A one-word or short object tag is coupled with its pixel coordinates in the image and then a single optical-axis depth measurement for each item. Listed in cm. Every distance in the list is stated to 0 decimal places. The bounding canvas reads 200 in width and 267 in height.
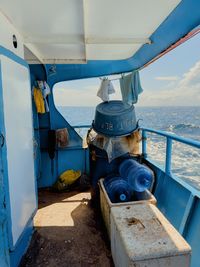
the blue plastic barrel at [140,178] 232
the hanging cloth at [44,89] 367
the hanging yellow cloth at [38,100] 363
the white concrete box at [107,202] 210
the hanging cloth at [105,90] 348
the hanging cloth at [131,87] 361
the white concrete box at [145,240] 142
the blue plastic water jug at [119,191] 241
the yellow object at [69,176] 389
